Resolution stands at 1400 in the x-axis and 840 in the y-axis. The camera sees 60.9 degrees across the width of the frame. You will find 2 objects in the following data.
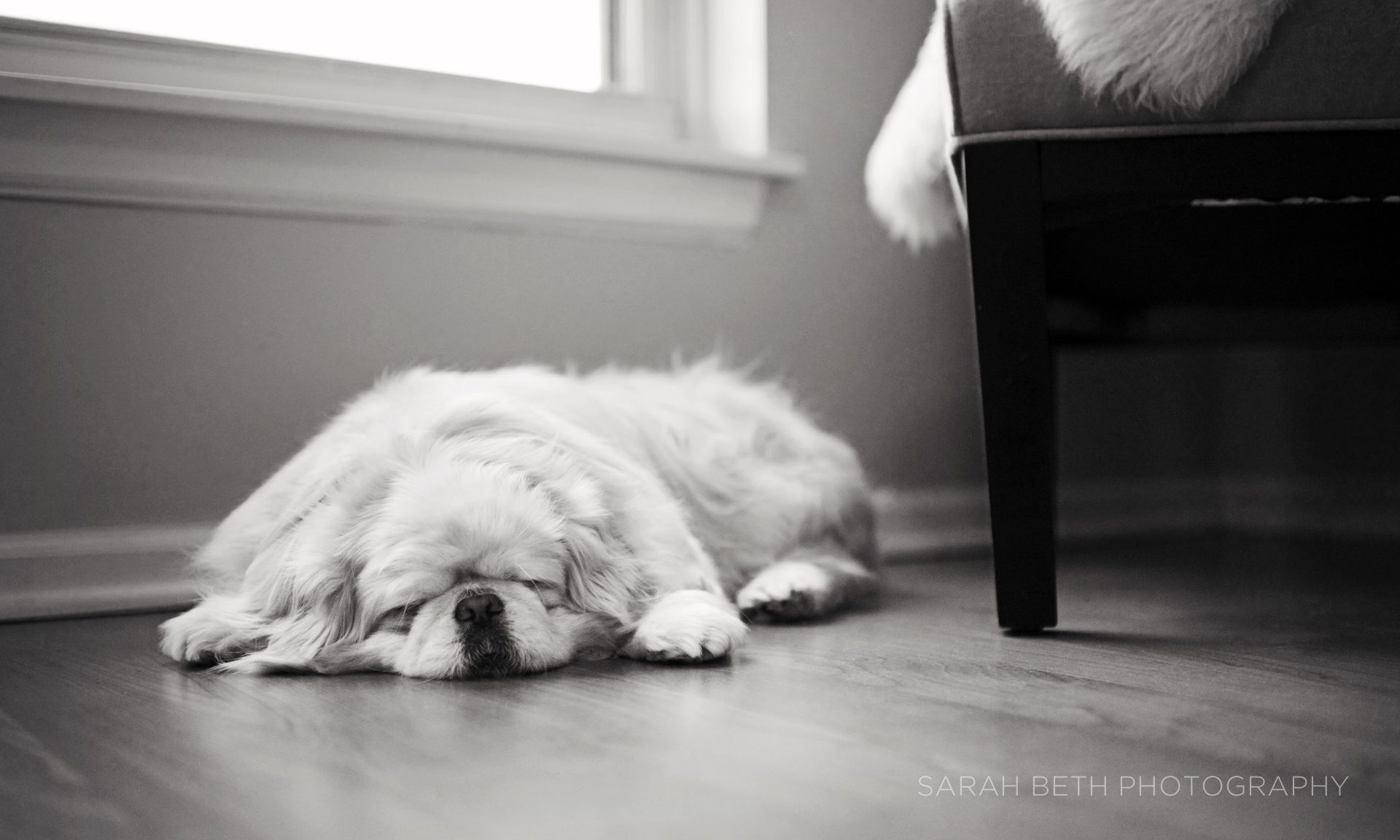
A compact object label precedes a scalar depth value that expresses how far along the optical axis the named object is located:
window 1.93
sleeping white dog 1.42
